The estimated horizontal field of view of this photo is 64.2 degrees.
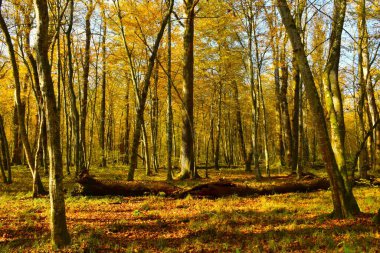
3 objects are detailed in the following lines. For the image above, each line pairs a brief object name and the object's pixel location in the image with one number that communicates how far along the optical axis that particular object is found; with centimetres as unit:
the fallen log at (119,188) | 1086
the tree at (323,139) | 642
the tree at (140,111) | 1202
